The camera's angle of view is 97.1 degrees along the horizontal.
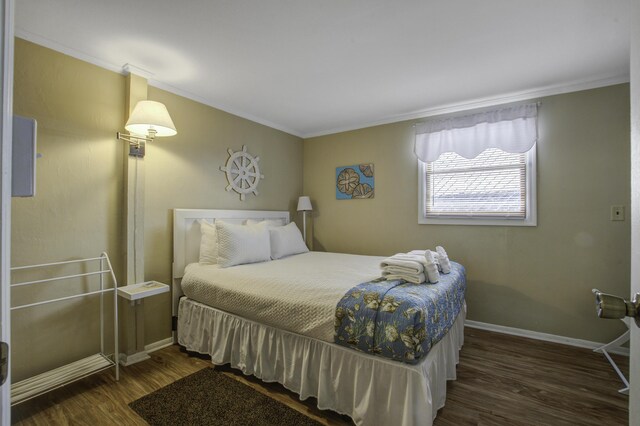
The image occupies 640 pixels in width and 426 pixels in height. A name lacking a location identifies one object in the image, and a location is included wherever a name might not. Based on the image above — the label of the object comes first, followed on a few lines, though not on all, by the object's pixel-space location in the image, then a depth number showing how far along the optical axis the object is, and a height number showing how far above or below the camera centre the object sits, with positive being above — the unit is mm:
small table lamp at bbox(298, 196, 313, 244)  4032 +134
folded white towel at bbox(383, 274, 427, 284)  1949 -449
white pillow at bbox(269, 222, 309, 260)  3166 -330
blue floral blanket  1514 -603
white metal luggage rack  1796 -1112
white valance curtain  2832 +887
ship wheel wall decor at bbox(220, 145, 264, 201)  3299 +497
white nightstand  2308 -950
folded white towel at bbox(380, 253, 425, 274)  1979 -355
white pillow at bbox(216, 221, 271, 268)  2627 -309
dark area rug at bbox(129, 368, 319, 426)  1729 -1268
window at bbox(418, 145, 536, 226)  2885 +279
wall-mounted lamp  2189 +697
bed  1557 -914
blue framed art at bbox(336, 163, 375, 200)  3814 +445
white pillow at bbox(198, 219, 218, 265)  2746 -317
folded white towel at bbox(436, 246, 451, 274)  2326 -403
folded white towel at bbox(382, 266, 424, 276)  1989 -406
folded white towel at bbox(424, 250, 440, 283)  1999 -409
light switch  2496 +26
